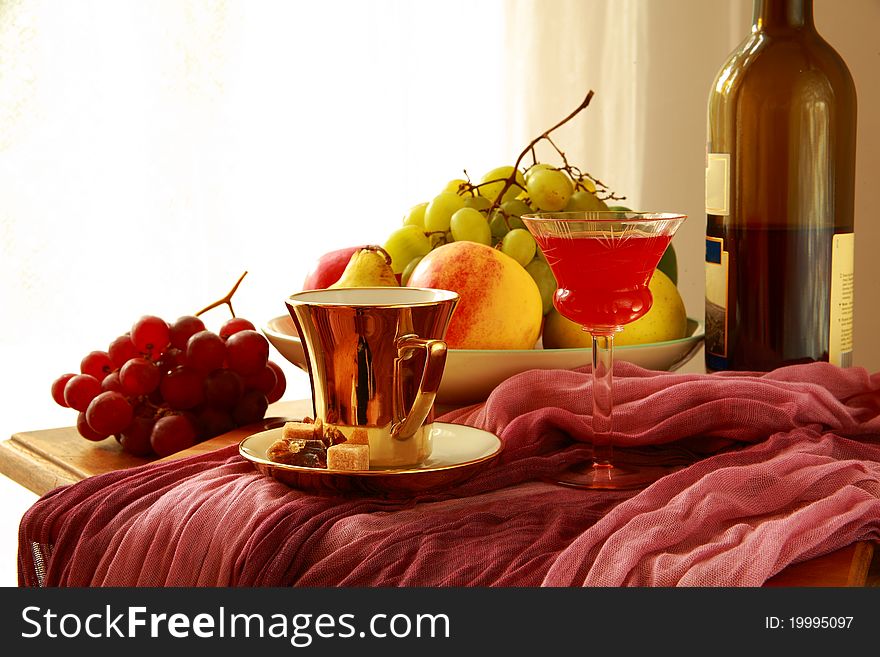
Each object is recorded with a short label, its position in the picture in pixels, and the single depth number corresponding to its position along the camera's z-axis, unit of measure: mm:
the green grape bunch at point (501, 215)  1381
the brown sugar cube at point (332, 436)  1115
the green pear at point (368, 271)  1305
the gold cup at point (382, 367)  1100
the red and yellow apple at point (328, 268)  1394
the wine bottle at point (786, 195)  1276
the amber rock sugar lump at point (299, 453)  1107
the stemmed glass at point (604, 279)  1127
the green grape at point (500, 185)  1440
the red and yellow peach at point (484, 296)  1289
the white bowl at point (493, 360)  1264
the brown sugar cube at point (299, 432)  1124
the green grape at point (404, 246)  1410
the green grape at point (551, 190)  1402
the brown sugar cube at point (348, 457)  1096
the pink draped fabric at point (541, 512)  1017
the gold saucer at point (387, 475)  1092
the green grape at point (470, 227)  1381
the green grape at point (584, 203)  1405
